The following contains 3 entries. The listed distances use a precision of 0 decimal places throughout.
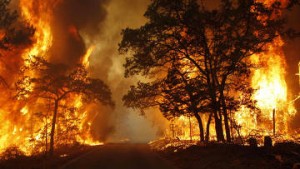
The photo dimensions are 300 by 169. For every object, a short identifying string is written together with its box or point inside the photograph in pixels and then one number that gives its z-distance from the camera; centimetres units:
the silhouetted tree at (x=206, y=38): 2619
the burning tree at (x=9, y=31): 2141
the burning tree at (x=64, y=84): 3312
